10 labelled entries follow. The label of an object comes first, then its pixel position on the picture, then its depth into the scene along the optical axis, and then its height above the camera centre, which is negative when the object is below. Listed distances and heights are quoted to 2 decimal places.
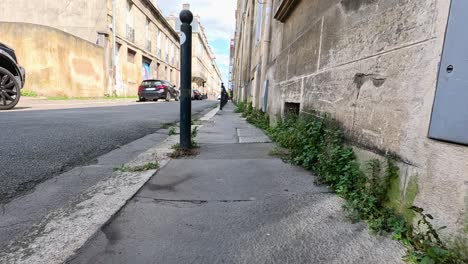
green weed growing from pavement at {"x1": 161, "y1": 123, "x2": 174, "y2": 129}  5.51 -0.77
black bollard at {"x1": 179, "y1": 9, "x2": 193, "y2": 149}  2.97 +0.12
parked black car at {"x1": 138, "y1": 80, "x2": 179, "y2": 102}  18.11 -0.22
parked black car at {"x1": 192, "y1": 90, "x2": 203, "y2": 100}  32.16 -0.76
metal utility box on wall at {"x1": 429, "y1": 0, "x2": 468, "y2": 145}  1.10 +0.06
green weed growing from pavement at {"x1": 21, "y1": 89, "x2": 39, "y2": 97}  13.75 -0.54
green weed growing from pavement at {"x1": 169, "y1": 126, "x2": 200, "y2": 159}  2.90 -0.68
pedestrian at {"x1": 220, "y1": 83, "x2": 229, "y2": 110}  12.83 -0.13
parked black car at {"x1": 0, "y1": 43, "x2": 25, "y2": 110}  6.30 +0.08
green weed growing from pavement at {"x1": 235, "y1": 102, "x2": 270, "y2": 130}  5.64 -0.62
